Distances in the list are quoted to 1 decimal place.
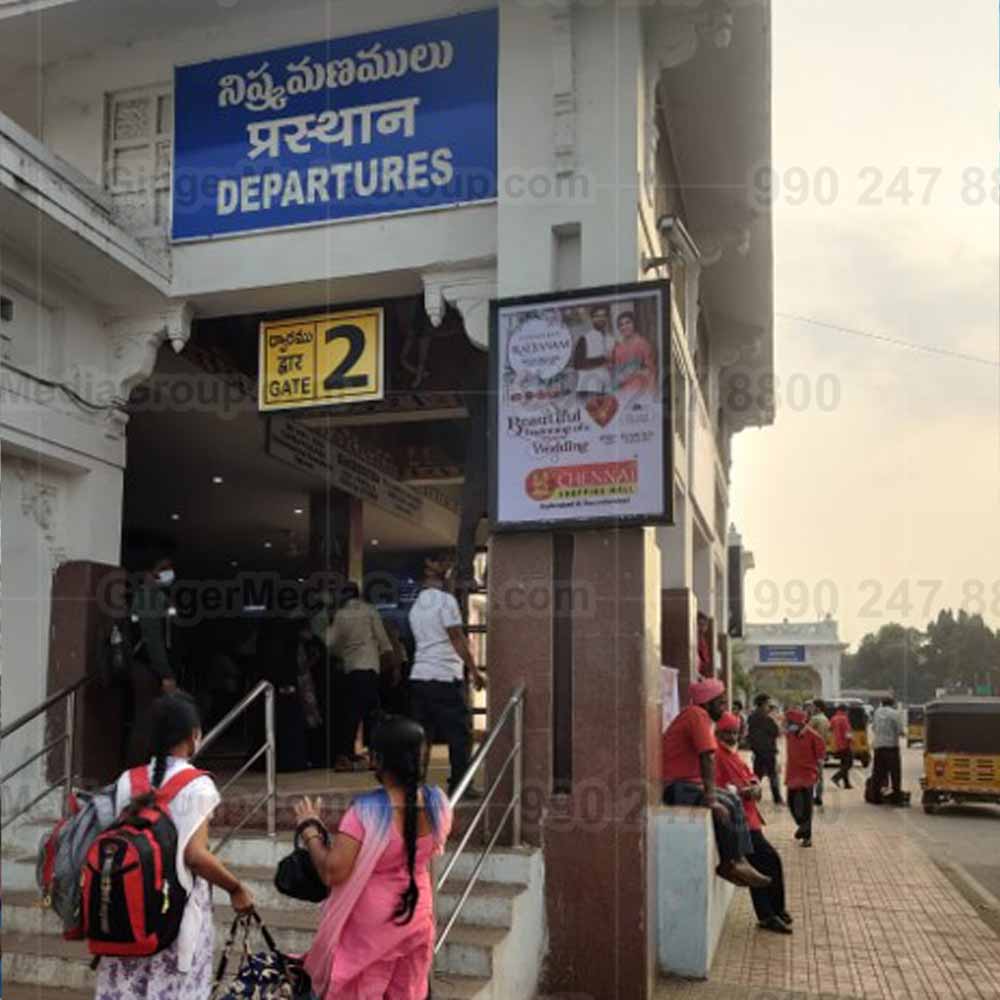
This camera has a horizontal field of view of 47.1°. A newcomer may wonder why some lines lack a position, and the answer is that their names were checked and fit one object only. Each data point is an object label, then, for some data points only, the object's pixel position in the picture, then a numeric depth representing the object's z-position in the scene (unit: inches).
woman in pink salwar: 149.4
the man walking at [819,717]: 798.5
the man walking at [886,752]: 732.0
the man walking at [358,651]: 385.1
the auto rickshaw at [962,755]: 711.7
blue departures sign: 302.8
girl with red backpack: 140.3
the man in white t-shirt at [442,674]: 294.4
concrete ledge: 273.4
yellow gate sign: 317.4
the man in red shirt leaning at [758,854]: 337.1
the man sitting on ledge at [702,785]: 305.7
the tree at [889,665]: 4151.1
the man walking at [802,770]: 505.0
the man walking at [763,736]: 666.2
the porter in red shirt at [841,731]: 895.1
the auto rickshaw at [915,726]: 1606.1
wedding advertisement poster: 270.8
